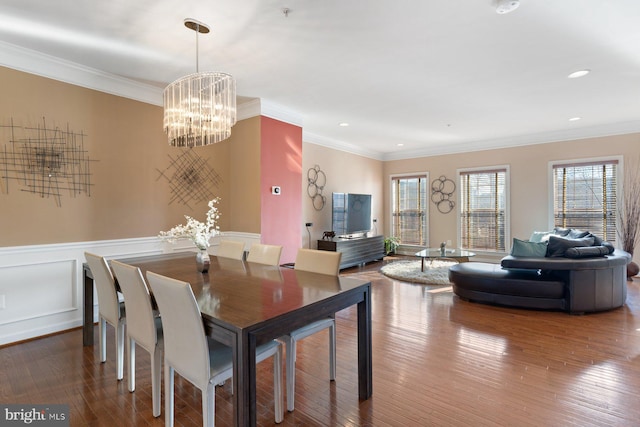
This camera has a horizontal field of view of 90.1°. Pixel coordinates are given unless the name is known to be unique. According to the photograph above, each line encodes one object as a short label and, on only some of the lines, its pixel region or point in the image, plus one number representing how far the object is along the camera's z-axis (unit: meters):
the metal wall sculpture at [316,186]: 6.50
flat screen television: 6.70
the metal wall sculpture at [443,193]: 7.66
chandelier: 2.57
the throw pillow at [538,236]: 5.51
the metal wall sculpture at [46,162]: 3.07
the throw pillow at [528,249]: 3.98
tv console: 6.18
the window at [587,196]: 5.88
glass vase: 2.55
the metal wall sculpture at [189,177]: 4.30
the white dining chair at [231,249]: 3.40
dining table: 1.43
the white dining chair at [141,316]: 1.93
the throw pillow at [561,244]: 3.81
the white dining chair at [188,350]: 1.58
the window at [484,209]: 7.04
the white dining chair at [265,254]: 3.05
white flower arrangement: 2.54
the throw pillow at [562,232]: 5.06
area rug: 5.41
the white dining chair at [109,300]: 2.34
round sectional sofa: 3.69
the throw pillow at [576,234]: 4.45
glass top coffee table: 5.63
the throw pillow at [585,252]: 3.73
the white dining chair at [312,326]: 2.06
